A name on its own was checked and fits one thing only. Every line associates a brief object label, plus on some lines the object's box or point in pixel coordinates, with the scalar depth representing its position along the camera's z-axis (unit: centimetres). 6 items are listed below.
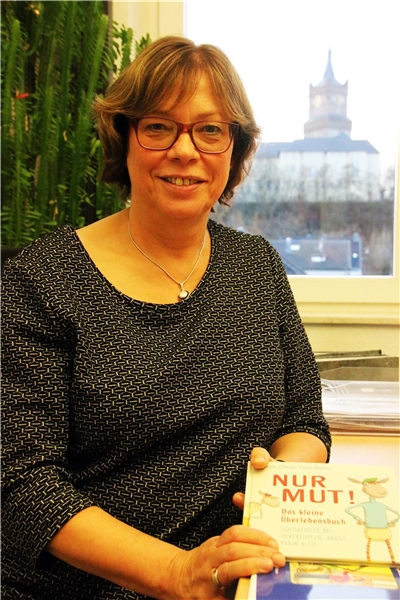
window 204
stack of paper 145
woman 94
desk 125
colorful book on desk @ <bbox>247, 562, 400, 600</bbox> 70
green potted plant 171
